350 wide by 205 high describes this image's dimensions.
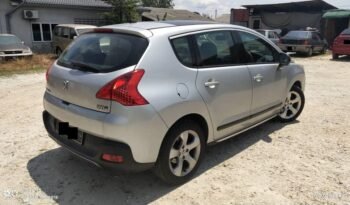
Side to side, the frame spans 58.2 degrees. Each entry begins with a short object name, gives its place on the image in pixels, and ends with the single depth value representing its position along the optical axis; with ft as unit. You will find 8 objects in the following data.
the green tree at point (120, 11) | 63.93
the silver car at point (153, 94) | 9.38
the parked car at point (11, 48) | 43.57
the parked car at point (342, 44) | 52.34
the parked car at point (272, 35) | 65.90
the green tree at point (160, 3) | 189.39
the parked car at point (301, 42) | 59.52
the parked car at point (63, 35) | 48.39
